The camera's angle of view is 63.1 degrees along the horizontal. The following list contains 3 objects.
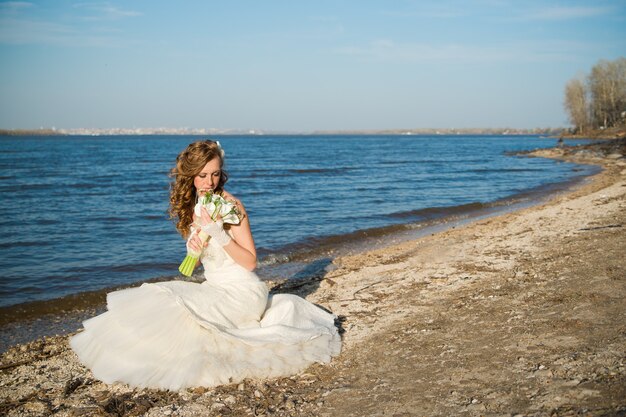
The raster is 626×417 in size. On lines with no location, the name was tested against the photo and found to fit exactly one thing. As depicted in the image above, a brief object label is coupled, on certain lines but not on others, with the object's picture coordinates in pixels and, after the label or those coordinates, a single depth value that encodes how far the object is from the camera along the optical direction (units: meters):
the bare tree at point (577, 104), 88.06
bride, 4.65
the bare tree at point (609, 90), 83.88
